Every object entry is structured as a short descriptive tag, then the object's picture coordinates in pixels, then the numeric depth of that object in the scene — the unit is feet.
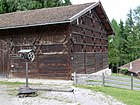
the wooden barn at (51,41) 51.83
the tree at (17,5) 108.37
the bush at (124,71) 139.95
